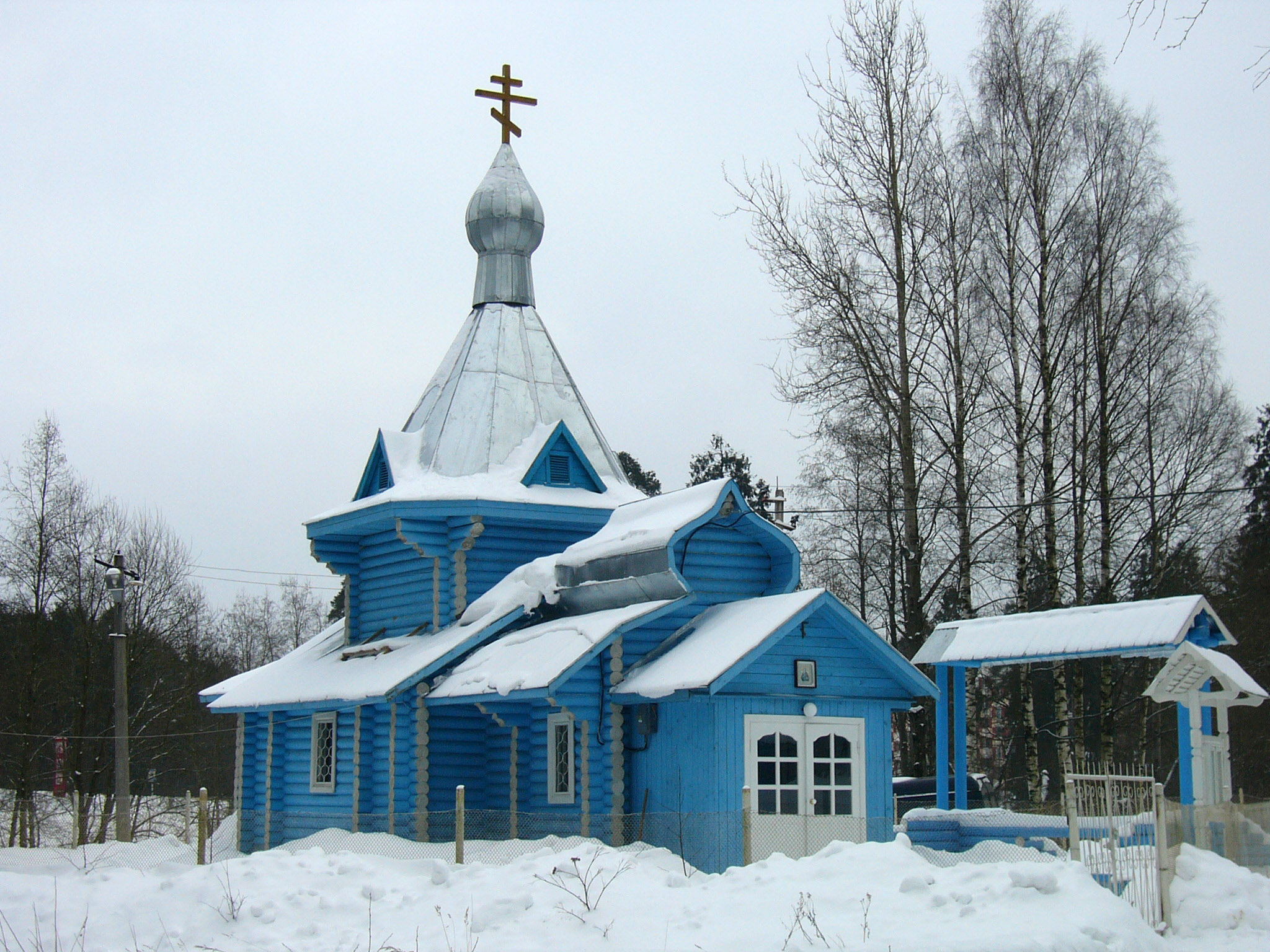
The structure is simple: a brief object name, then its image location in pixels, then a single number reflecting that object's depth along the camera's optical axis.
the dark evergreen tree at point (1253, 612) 34.16
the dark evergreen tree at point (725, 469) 39.56
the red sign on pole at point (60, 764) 31.84
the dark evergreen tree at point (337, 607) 47.04
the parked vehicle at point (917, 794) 27.41
